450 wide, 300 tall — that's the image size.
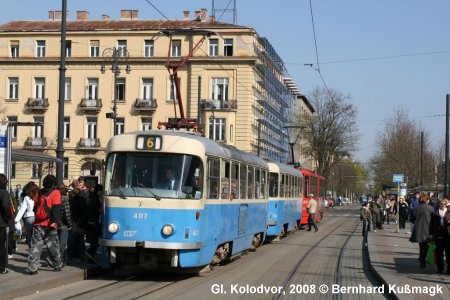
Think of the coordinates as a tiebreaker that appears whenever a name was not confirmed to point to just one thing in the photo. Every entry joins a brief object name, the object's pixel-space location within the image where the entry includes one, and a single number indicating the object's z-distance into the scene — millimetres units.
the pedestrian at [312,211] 35219
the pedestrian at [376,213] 34719
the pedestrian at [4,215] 12984
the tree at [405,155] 66562
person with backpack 13562
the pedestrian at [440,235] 15469
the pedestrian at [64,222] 14852
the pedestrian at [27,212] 16922
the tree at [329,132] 80438
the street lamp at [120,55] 60912
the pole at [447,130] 40219
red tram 37462
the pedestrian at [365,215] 31797
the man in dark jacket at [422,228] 16078
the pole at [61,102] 18217
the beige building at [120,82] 66312
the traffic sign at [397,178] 35969
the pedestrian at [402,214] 37031
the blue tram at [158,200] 13852
